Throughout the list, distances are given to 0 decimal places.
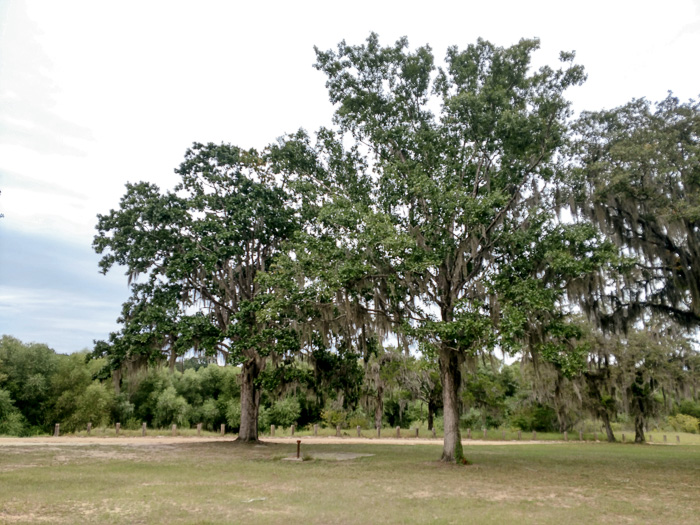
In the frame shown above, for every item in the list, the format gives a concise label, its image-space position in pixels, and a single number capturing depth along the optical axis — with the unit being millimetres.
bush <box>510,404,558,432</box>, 36281
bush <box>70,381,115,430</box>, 30312
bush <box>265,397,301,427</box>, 38438
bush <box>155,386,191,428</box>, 36844
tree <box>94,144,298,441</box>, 17391
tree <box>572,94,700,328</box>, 13914
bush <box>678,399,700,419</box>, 50156
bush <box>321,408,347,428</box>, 34750
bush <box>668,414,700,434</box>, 43703
